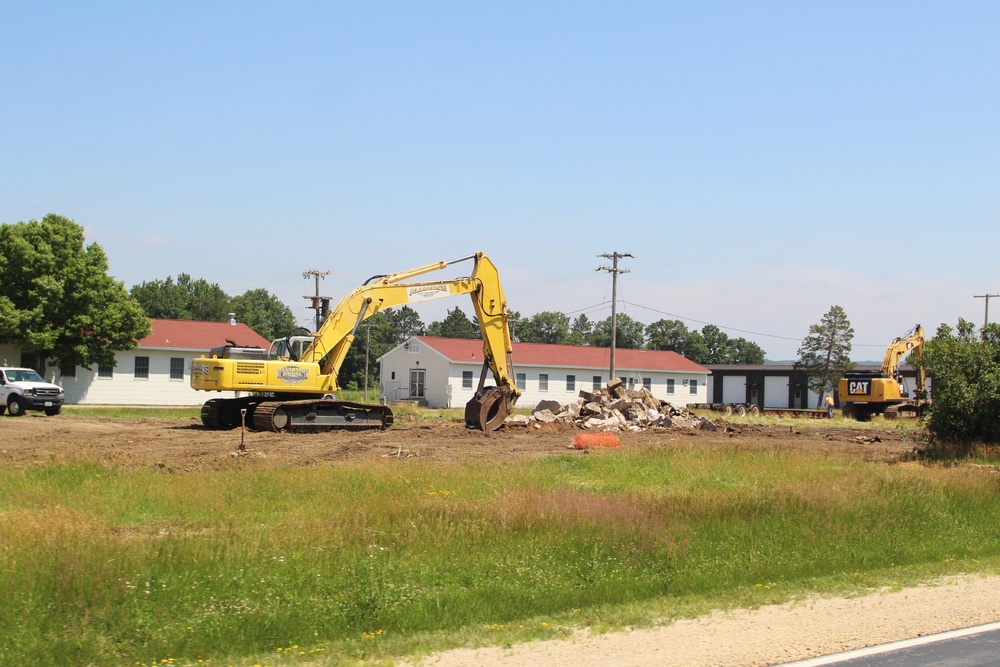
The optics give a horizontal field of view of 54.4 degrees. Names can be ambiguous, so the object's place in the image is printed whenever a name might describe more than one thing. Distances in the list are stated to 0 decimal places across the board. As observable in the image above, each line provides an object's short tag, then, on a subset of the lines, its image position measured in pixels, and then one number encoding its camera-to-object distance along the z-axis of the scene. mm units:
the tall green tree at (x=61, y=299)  43406
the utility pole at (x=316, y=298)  50772
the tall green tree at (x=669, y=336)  132875
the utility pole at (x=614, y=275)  57406
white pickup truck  36188
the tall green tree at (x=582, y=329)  141250
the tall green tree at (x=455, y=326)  127375
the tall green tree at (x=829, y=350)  73688
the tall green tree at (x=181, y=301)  107250
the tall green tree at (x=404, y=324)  129500
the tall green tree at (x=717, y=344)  137000
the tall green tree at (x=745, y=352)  138875
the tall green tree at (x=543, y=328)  134250
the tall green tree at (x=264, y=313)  119500
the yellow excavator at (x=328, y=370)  28297
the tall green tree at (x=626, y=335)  132300
